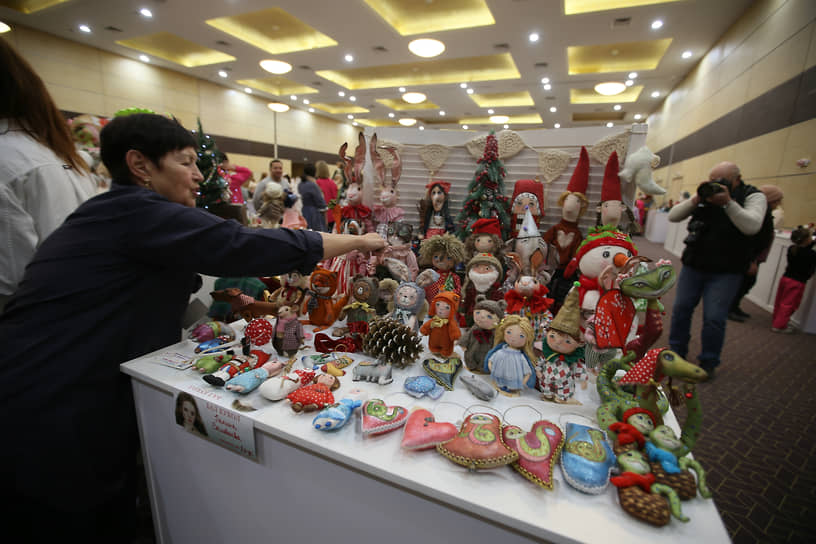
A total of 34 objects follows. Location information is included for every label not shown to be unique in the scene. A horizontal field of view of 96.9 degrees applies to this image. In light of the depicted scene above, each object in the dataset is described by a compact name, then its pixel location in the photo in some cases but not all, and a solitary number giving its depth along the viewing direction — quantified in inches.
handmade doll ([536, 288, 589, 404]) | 51.9
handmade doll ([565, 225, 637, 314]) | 60.2
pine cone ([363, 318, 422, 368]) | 59.3
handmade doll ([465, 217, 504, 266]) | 83.9
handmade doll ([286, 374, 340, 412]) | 46.4
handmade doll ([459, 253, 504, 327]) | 72.8
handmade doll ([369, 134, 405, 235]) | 94.5
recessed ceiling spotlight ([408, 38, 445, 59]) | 236.7
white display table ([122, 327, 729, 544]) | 32.9
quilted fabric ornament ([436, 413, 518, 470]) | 37.3
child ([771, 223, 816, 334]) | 158.6
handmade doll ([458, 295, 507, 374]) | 60.0
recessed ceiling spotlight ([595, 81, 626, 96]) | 318.7
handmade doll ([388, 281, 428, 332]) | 70.4
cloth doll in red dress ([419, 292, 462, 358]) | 63.3
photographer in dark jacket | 95.6
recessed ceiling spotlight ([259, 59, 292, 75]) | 288.2
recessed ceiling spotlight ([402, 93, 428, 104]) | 348.8
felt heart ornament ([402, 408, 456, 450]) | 40.3
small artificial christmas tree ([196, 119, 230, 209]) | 102.5
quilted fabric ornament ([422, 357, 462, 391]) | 55.4
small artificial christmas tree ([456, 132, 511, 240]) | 92.2
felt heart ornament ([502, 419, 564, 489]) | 36.4
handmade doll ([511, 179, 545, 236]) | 89.0
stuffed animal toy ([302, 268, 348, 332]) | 75.7
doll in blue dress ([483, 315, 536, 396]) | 53.1
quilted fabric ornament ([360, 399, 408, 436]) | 42.7
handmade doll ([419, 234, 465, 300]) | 81.1
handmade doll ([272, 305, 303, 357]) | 63.3
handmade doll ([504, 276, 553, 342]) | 62.9
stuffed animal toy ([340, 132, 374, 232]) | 92.4
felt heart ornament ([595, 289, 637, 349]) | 51.8
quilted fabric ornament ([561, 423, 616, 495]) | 35.4
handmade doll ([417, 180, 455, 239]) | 98.0
